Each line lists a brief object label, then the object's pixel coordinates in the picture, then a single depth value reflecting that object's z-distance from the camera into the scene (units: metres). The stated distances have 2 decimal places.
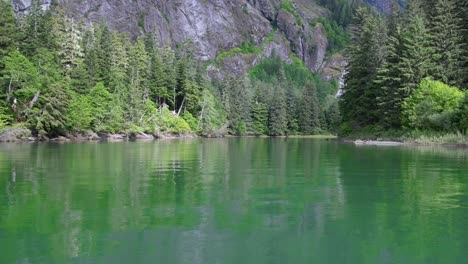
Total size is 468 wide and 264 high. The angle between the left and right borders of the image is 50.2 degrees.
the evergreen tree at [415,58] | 57.16
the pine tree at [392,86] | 57.81
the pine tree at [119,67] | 80.08
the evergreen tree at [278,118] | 129.38
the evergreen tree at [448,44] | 57.78
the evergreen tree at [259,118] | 130.00
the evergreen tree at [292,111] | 134.12
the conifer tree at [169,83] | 95.88
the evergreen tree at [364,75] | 65.31
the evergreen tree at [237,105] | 121.62
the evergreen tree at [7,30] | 60.19
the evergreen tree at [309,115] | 134.12
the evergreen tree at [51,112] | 59.19
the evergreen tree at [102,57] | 79.06
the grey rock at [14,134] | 52.97
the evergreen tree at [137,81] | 80.38
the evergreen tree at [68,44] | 74.69
